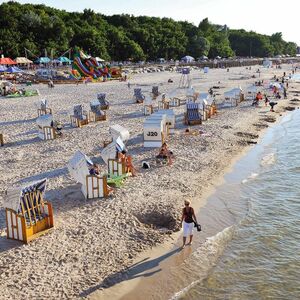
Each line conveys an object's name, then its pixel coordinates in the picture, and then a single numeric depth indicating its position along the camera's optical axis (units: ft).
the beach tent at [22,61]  215.10
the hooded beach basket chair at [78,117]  83.92
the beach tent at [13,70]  189.49
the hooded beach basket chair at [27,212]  35.17
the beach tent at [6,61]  201.03
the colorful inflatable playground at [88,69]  186.60
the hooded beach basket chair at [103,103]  105.81
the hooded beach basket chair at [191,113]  85.66
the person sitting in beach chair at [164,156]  58.81
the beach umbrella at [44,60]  217.79
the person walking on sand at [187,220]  35.40
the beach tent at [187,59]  304.50
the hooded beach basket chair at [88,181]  44.57
